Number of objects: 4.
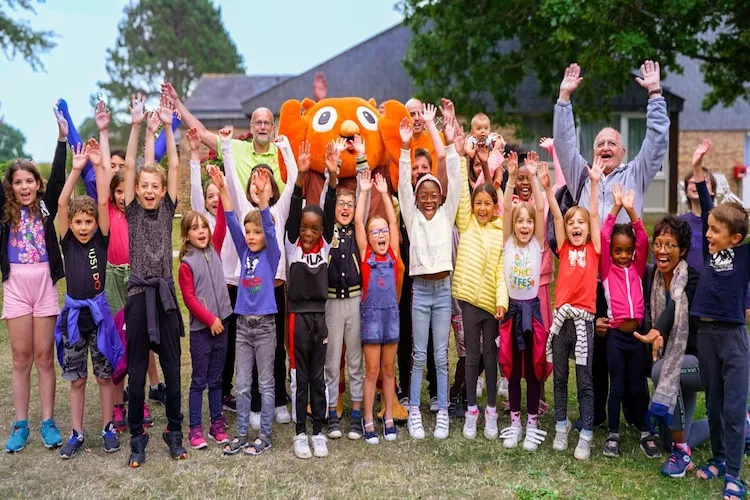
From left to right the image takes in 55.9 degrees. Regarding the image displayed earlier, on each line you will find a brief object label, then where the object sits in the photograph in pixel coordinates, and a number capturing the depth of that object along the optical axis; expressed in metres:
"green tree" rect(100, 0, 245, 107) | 45.00
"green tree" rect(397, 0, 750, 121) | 11.12
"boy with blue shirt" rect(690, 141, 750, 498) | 4.09
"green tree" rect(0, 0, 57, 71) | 26.69
